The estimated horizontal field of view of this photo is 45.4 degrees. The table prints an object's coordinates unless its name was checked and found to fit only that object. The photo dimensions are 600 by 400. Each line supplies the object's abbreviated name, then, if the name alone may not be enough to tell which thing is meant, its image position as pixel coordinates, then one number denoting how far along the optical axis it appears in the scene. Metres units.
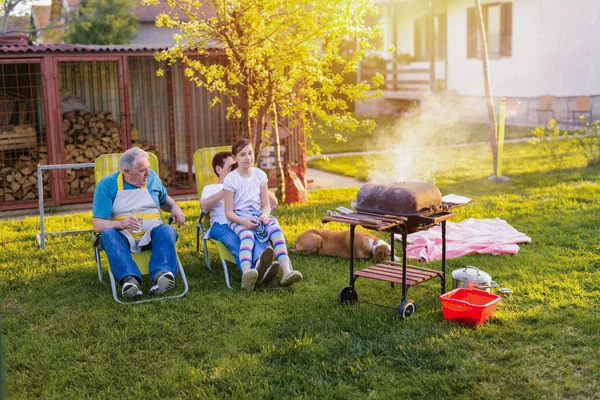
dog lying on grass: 6.36
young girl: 5.68
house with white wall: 16.31
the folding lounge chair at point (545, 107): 16.69
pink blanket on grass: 6.44
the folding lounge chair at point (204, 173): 6.31
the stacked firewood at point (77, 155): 9.52
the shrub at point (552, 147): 11.07
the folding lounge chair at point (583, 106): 15.96
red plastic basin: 4.48
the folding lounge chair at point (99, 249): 5.34
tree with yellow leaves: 7.51
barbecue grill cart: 4.76
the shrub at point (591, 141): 11.07
